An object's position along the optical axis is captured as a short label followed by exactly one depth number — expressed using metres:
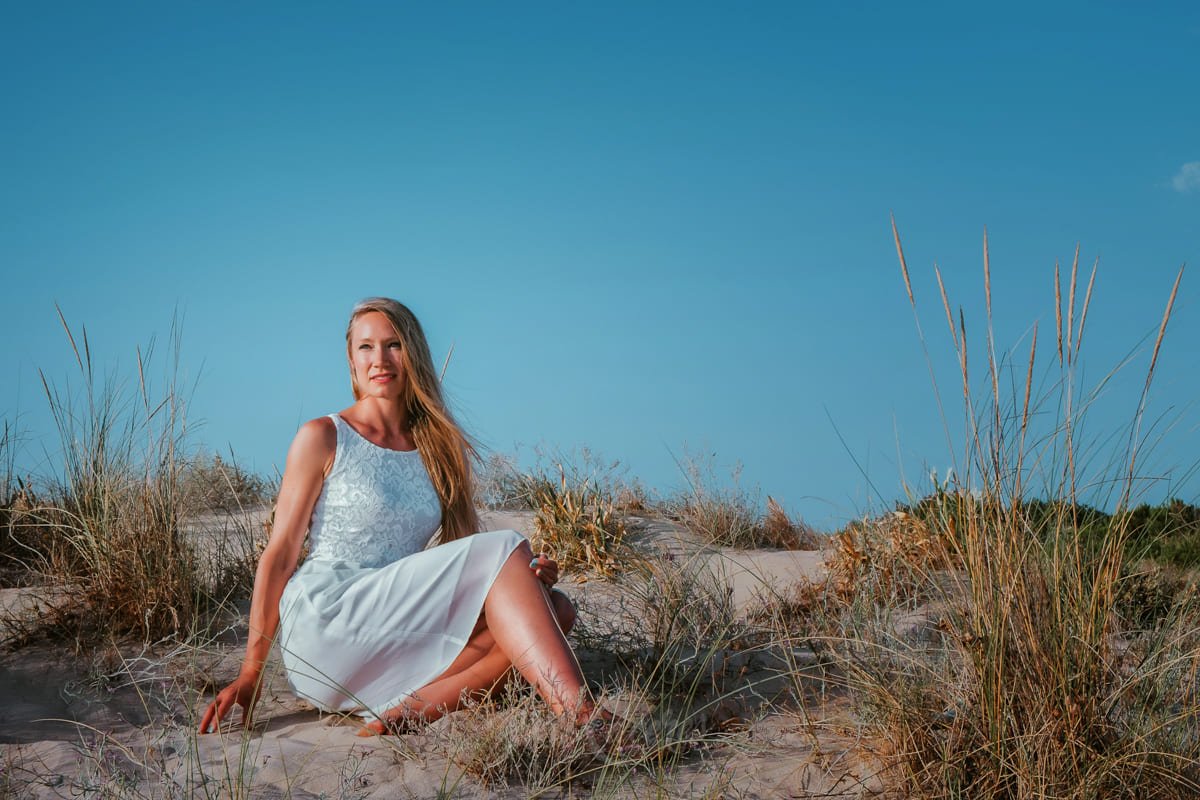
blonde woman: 3.71
